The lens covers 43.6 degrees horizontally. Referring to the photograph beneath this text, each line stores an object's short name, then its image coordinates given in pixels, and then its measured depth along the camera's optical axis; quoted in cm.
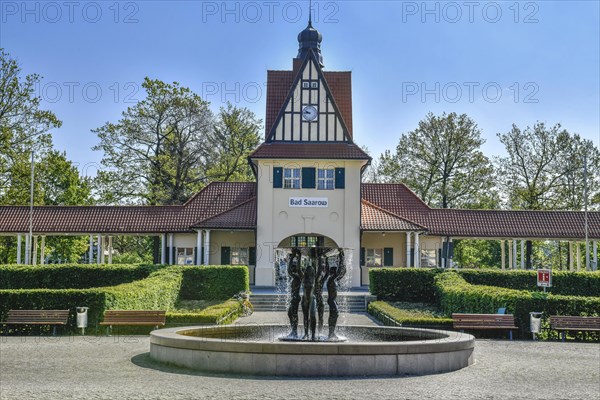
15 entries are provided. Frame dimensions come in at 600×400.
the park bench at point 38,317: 1939
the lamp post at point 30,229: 3725
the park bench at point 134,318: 1939
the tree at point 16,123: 4084
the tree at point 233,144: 5100
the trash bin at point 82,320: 1942
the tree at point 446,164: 5109
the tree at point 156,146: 4850
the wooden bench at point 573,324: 1905
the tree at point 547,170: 5003
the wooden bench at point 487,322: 1945
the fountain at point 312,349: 1227
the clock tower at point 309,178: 3609
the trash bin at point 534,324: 1934
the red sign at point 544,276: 2413
